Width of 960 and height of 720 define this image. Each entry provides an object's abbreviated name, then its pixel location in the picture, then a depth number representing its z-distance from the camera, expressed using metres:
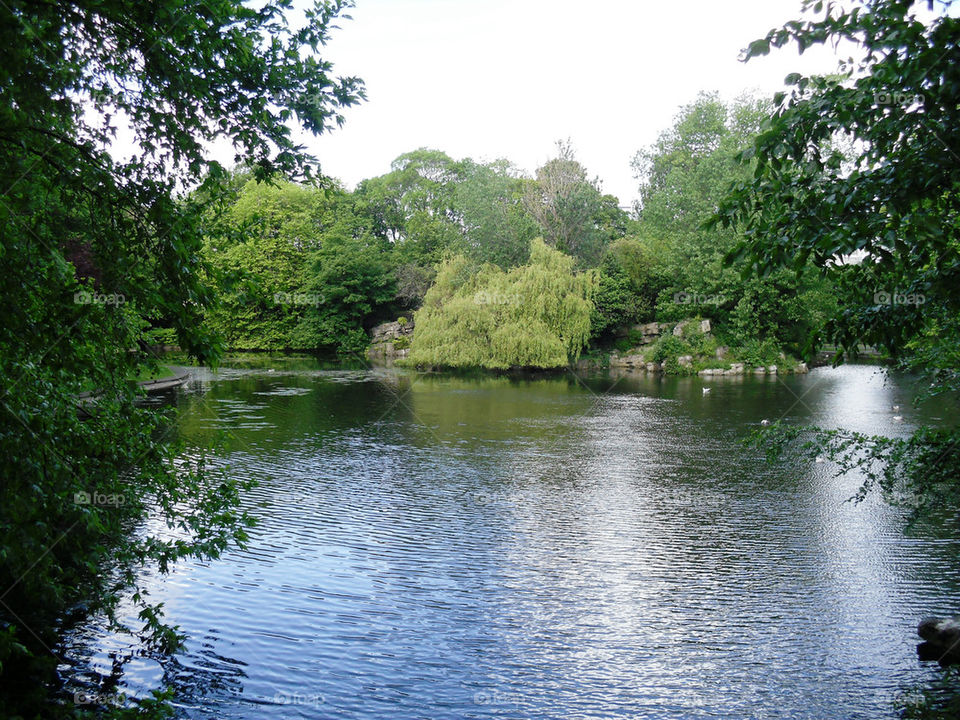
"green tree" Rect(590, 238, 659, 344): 41.97
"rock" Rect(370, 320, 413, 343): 47.44
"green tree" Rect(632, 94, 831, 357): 38.91
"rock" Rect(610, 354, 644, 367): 40.94
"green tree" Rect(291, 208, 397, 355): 46.50
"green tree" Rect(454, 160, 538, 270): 40.56
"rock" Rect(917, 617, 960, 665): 7.30
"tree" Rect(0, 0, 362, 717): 4.42
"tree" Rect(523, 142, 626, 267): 42.78
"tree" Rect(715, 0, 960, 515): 3.84
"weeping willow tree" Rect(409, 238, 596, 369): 35.09
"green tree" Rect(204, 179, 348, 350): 45.44
